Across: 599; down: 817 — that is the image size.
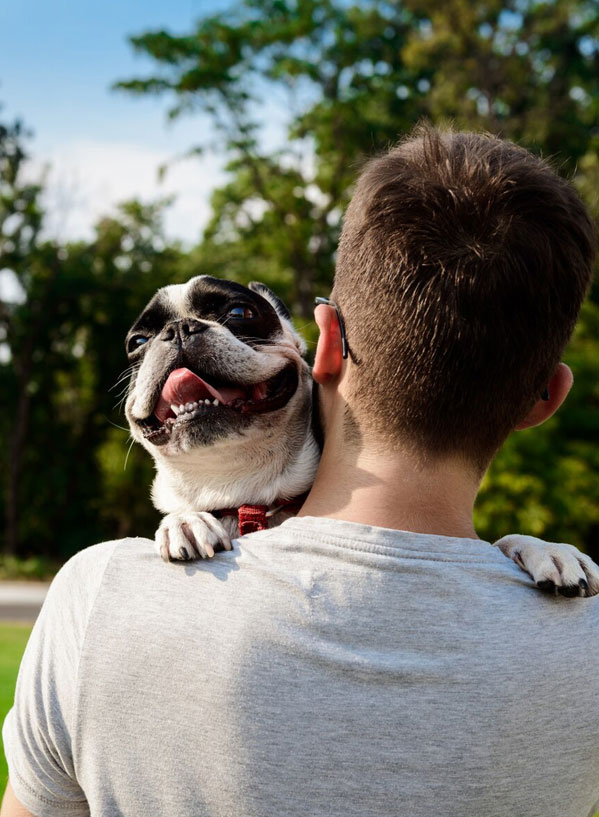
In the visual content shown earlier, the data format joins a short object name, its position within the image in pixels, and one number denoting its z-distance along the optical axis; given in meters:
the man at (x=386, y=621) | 0.52
